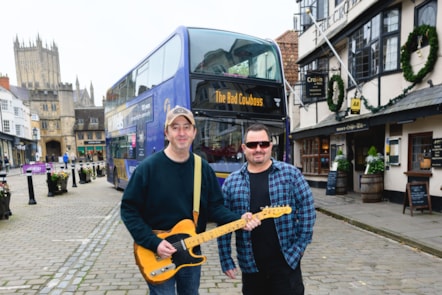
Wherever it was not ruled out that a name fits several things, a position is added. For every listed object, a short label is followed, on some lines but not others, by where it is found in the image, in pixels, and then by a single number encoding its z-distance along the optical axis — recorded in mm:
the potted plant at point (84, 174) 16203
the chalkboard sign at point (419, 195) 7152
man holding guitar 1914
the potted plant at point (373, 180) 9102
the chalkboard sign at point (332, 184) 10788
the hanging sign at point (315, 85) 12156
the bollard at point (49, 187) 11128
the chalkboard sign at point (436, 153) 7352
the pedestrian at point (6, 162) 28966
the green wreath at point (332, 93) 11039
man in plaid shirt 2037
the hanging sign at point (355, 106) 9836
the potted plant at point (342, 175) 10797
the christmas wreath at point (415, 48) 7344
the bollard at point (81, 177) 16152
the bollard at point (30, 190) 9296
